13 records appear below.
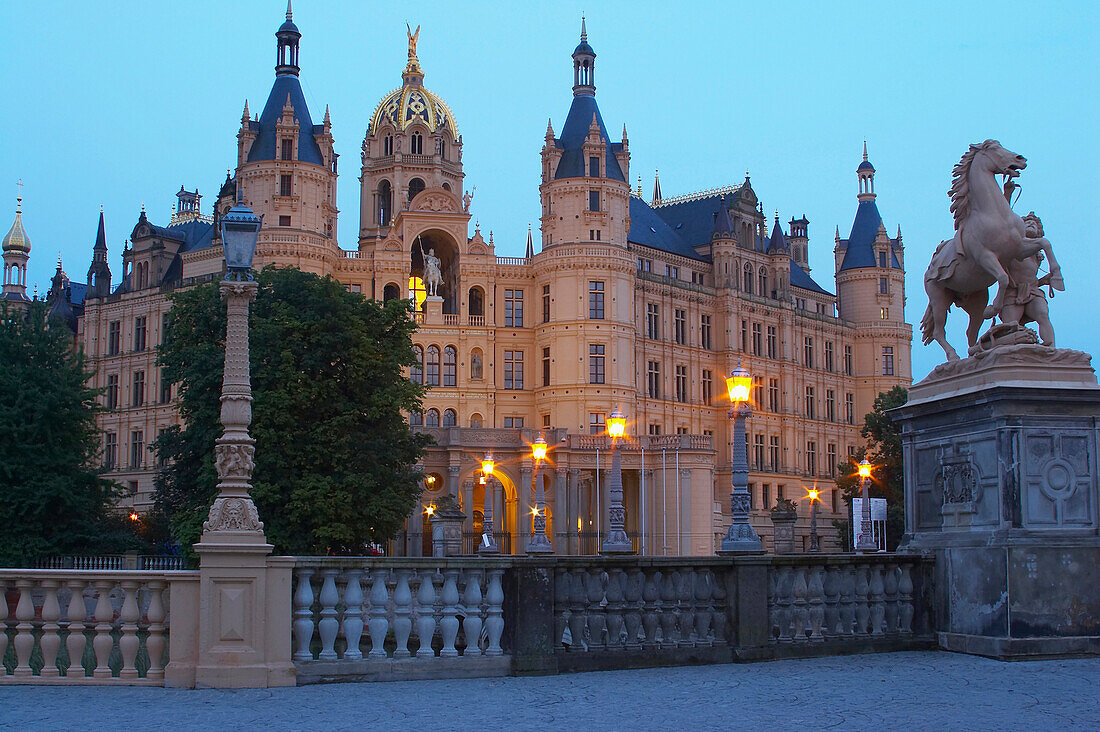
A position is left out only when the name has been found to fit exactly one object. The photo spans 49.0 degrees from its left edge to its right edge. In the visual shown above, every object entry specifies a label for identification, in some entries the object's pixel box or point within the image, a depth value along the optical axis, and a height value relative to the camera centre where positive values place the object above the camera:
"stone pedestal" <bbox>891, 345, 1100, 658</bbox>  12.25 -0.06
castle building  61.72 +11.33
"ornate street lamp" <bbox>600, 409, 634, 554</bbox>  30.76 -0.12
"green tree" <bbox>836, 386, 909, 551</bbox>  61.76 +1.61
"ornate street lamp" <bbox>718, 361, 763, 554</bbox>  17.20 -0.08
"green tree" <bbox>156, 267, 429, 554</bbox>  34.91 +2.62
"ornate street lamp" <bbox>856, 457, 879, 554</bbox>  39.17 -0.63
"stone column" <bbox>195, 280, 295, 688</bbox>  10.96 -0.90
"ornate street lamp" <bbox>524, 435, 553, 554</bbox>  31.00 -0.41
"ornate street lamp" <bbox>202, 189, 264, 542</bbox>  11.34 +1.06
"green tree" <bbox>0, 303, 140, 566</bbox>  39.31 +1.84
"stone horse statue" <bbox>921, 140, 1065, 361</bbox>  13.05 +2.76
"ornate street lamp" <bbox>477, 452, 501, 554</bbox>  40.53 -0.55
